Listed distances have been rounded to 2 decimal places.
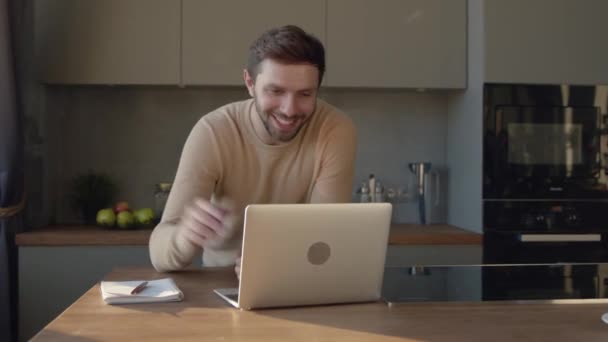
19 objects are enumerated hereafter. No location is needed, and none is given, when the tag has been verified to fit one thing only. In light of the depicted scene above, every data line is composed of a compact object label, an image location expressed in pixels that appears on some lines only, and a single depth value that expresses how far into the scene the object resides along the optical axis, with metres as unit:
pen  1.52
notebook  1.48
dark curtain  2.81
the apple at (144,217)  3.16
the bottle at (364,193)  3.39
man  1.79
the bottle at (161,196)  3.40
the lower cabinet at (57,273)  2.91
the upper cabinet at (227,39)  3.10
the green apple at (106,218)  3.13
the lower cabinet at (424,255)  3.04
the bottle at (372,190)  3.43
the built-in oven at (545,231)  3.11
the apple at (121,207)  3.22
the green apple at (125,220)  3.11
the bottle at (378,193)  3.44
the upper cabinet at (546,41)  3.10
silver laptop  1.39
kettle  3.51
